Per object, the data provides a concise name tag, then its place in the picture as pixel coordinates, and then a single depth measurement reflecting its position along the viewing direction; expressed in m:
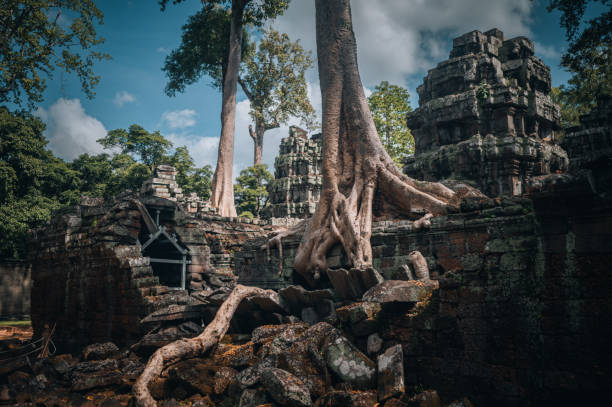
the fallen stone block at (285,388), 4.10
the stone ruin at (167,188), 20.42
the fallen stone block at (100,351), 7.05
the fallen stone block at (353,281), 6.06
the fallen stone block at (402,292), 4.54
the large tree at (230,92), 20.84
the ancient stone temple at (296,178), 27.41
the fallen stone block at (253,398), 4.36
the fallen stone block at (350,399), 3.85
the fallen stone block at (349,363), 4.27
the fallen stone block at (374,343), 4.62
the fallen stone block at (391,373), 3.90
